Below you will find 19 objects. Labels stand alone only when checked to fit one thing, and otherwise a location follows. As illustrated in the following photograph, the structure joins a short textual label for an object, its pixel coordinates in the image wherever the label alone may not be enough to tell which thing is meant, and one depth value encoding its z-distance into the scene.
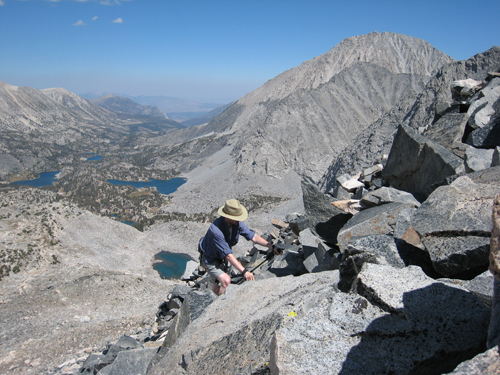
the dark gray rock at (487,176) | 4.51
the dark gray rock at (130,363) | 5.39
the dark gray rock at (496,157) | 5.76
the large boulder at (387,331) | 2.44
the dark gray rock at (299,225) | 9.67
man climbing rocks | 5.88
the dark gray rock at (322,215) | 7.42
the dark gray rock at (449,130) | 8.22
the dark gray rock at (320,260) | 6.18
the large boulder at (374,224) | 5.35
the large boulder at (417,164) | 6.62
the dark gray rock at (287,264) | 7.42
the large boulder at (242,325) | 3.56
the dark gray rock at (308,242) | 7.25
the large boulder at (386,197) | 6.36
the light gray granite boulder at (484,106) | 8.26
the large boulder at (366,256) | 3.56
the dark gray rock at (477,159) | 6.14
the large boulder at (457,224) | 3.41
